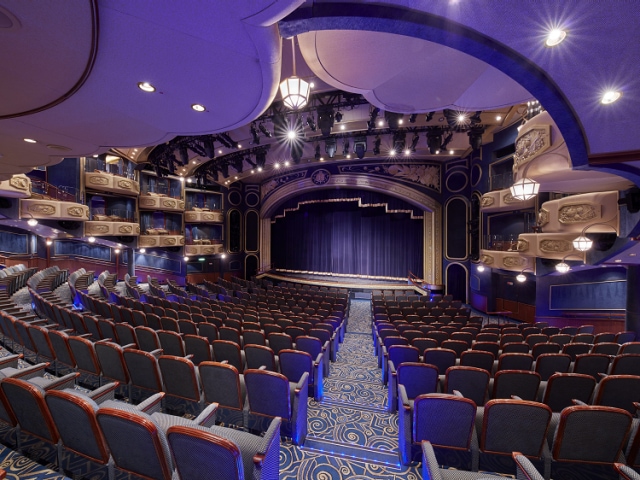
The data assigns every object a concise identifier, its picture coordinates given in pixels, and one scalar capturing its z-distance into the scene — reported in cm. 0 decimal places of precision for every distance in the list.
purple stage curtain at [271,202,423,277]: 1875
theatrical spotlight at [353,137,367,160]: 1118
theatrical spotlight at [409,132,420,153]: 1091
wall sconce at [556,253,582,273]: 765
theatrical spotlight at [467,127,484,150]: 988
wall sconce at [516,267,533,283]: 882
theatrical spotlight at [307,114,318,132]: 903
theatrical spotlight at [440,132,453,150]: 1068
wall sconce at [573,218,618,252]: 640
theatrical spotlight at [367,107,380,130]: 834
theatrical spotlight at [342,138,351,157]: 1200
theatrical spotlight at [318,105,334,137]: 823
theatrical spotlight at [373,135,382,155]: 1133
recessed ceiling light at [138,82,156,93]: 252
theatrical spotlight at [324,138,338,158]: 1058
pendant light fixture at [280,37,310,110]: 398
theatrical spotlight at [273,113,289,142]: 888
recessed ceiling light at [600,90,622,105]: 242
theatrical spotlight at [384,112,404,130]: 784
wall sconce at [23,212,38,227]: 981
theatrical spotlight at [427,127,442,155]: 1030
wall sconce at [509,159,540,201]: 521
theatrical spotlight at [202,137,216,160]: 1008
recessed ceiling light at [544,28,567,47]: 201
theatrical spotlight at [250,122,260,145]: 964
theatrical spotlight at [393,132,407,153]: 1071
